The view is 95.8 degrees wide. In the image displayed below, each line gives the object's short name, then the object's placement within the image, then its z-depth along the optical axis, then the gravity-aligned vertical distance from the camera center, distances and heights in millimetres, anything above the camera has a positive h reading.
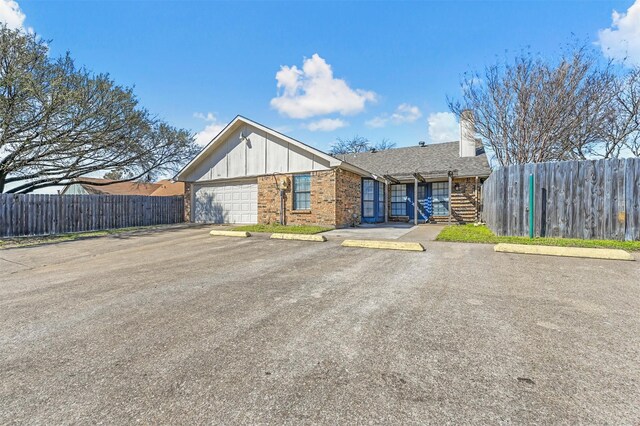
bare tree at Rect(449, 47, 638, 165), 12211 +4729
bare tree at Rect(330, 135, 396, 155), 38344 +8473
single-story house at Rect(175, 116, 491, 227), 12438 +1254
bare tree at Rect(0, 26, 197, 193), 11953 +4165
